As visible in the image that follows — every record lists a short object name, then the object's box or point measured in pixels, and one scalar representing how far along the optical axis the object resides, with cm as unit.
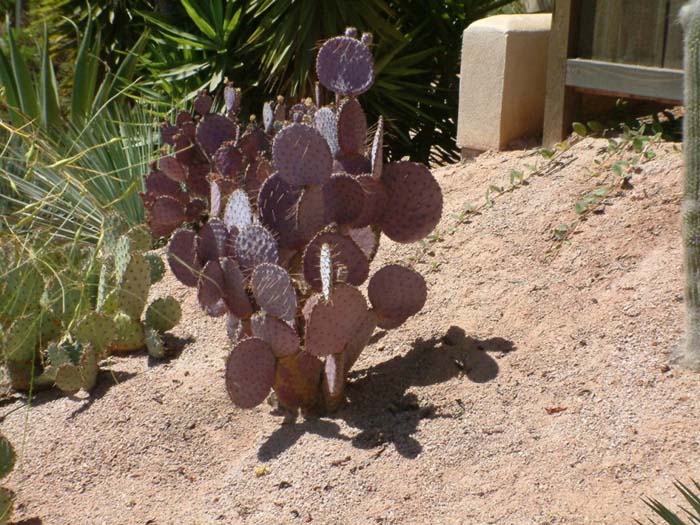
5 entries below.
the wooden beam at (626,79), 468
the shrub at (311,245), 350
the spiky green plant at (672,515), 211
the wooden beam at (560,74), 496
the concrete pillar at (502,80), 521
